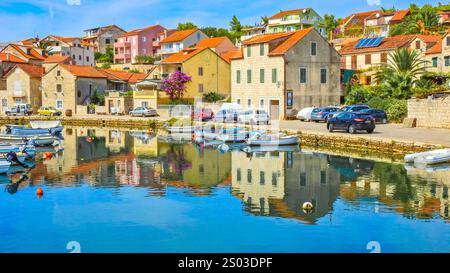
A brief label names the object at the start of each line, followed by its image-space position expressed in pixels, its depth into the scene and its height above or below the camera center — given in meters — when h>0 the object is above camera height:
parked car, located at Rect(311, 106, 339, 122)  49.38 -0.07
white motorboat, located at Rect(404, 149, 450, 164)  29.48 -2.42
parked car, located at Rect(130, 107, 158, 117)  64.89 +0.16
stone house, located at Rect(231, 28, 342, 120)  53.69 +3.98
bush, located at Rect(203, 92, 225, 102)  68.62 +1.97
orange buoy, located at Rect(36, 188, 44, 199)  23.70 -3.39
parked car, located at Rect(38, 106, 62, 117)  71.19 +0.25
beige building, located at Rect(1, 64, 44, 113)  76.75 +3.78
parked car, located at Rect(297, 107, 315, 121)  51.47 -0.15
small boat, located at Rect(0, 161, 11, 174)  28.88 -2.71
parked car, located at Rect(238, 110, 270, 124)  49.41 -0.39
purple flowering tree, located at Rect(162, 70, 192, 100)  66.94 +3.51
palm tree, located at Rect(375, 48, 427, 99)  48.19 +3.30
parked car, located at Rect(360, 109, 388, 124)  45.59 -0.18
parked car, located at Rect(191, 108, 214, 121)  56.78 -0.21
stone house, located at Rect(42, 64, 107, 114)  72.81 +3.74
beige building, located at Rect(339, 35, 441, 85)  62.16 +7.02
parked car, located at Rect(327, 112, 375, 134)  39.34 -0.73
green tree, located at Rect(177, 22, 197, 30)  122.31 +19.29
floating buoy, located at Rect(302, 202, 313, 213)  20.19 -3.45
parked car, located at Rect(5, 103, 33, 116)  72.75 +0.48
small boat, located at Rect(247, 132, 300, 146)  39.72 -1.98
